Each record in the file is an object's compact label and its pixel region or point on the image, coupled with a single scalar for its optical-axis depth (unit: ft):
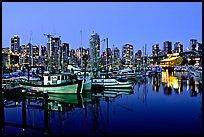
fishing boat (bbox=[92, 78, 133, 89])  103.19
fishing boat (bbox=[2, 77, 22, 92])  82.23
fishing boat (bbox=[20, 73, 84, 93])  82.89
